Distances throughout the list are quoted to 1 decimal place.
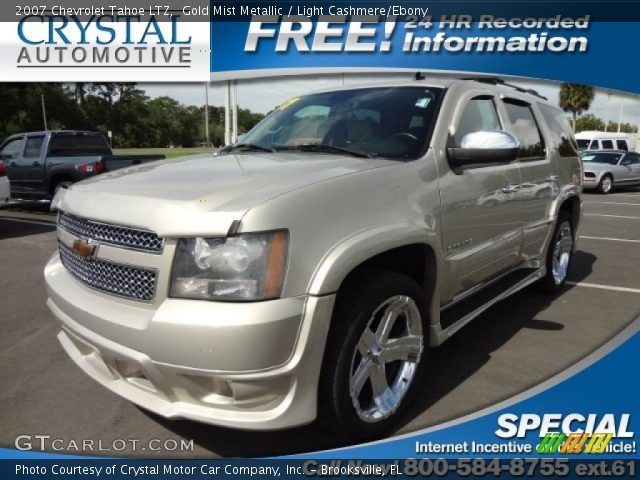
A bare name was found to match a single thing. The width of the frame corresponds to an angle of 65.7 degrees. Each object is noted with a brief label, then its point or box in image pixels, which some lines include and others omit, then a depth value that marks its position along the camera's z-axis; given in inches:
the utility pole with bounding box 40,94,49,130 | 1932.5
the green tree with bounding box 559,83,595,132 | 1435.8
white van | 908.8
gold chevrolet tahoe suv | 78.1
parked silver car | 633.6
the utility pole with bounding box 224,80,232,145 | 500.2
